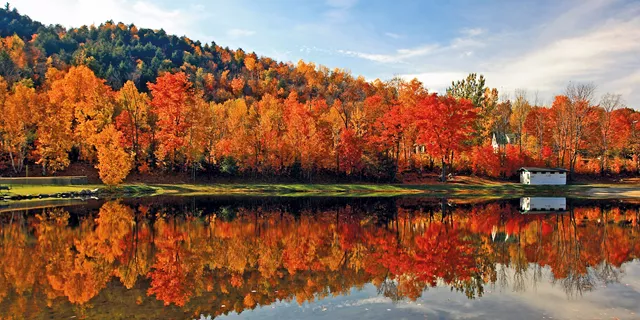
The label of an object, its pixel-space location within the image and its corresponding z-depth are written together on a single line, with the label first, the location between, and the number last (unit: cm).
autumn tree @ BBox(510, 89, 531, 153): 9612
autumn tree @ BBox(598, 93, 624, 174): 8688
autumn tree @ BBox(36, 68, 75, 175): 6100
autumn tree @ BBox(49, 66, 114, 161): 6506
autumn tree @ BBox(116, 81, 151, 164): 6819
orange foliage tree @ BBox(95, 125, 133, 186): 5334
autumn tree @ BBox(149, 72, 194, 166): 6631
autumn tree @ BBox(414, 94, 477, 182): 6875
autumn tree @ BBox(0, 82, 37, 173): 6041
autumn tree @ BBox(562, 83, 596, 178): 8212
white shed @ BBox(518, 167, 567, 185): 7112
